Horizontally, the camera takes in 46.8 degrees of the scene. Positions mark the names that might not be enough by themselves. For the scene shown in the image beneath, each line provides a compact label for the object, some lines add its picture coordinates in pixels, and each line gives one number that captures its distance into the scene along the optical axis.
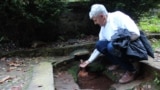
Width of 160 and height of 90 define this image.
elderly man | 2.55
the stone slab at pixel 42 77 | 2.34
